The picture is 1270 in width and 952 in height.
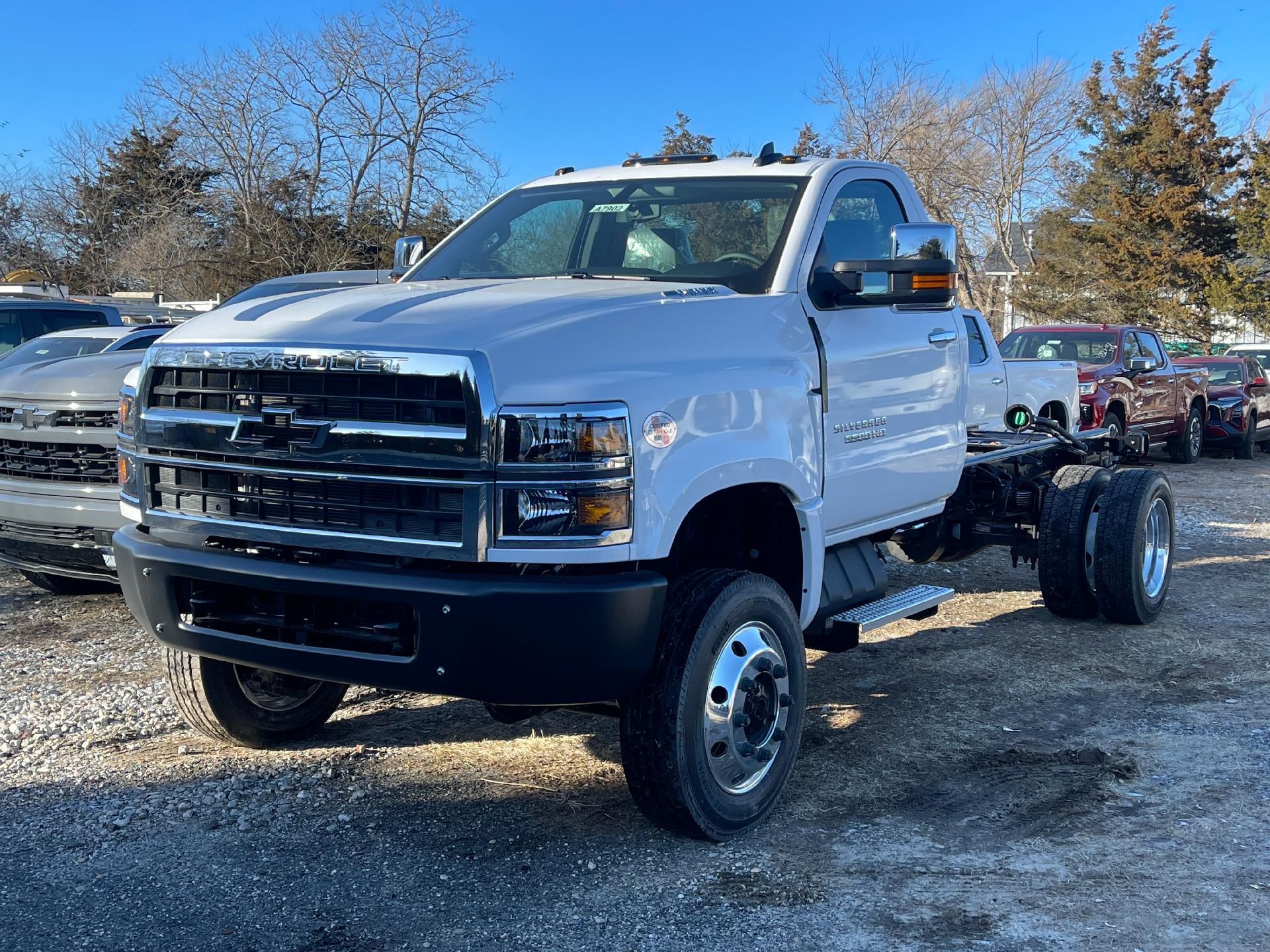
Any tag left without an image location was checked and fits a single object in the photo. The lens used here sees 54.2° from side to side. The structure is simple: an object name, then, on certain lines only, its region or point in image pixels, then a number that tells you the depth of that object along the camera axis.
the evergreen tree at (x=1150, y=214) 39.44
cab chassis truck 3.40
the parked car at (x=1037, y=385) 9.98
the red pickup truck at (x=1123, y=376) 16.02
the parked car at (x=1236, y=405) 19.83
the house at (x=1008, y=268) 43.19
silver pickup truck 6.52
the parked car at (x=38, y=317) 13.01
